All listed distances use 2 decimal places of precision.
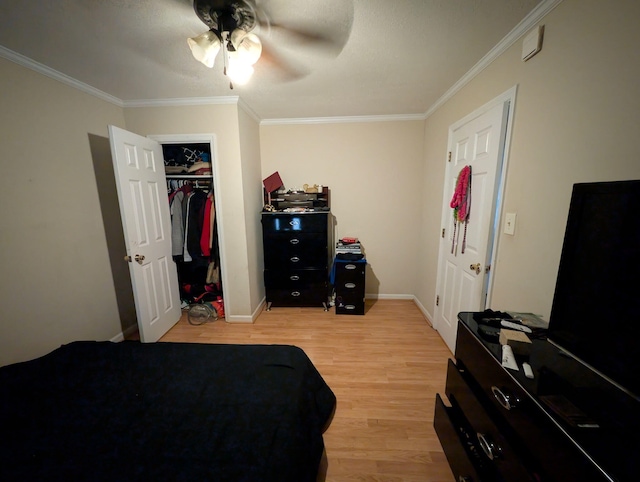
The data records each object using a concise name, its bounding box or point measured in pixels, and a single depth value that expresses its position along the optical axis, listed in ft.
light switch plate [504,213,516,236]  4.50
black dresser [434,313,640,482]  1.82
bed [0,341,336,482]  2.62
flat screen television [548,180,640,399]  2.06
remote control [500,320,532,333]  3.27
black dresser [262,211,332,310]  9.04
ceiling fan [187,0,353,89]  3.72
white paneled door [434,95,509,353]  5.10
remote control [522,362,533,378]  2.56
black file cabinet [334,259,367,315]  8.88
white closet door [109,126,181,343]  6.31
